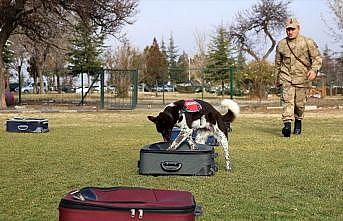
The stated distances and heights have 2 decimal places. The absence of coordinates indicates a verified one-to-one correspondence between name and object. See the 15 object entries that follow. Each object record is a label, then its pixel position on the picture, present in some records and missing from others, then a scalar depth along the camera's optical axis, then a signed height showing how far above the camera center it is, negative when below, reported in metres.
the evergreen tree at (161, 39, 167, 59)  84.06 +5.50
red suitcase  3.20 -0.73
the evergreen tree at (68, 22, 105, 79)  47.56 +2.61
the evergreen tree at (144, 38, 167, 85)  37.12 +2.25
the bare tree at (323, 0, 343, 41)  37.22 +4.74
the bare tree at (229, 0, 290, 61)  45.28 +5.12
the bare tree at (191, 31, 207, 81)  68.25 +3.19
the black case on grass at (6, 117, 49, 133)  13.37 -1.06
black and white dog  7.23 -0.51
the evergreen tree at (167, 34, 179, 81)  85.93 +4.50
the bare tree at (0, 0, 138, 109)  26.00 +3.25
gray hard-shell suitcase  6.65 -0.95
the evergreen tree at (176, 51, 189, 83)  34.59 +0.48
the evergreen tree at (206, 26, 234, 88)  52.15 +2.98
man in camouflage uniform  11.58 +0.35
